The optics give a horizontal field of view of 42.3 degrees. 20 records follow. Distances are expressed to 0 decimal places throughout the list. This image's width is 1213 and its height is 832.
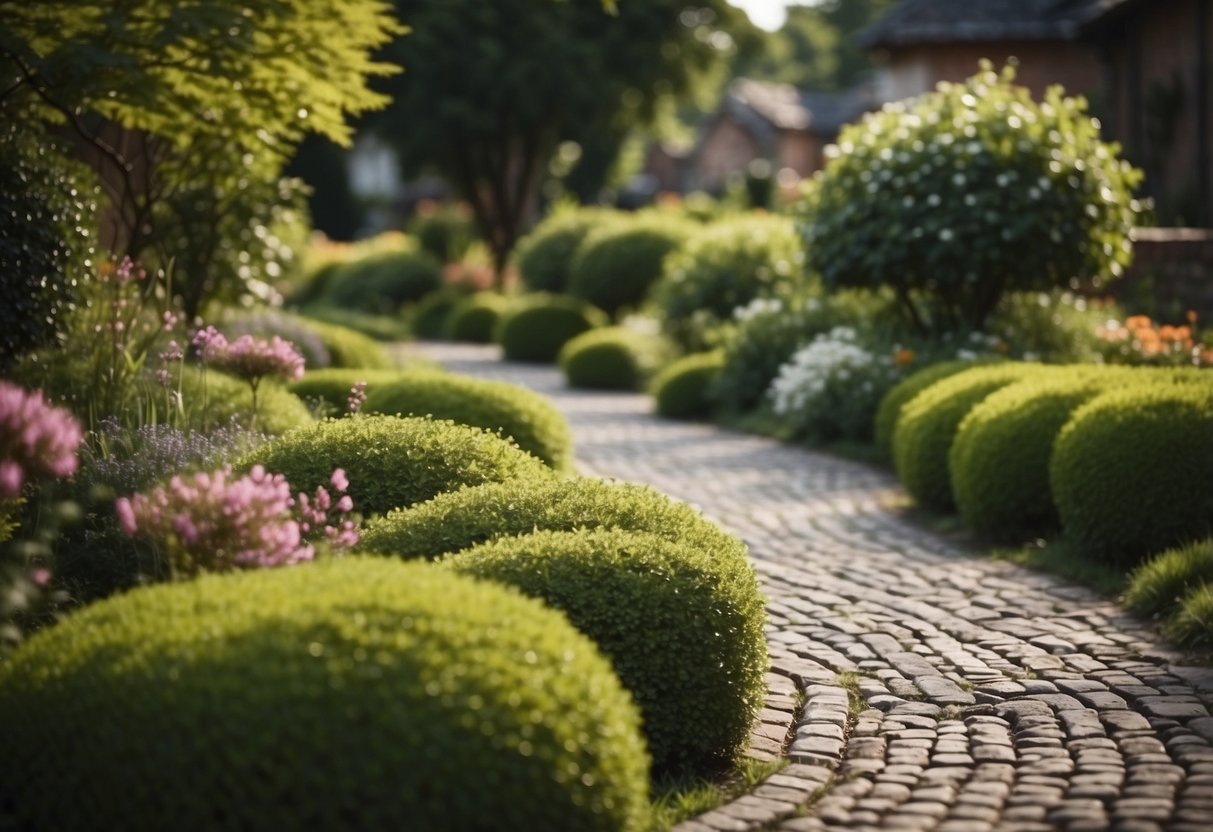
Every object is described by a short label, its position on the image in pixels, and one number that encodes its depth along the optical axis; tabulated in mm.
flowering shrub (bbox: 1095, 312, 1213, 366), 12133
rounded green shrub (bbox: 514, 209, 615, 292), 27344
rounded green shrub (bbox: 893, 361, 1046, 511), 10312
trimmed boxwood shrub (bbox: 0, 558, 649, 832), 3646
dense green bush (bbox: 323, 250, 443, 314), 31266
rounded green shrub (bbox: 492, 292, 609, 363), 23359
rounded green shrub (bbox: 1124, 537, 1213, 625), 7516
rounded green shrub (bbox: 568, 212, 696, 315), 24438
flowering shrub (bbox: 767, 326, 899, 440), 13844
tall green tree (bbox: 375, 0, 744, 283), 31141
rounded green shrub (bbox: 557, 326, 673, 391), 19625
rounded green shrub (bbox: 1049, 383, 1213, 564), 8172
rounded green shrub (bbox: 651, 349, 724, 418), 16797
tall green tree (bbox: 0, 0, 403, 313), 8930
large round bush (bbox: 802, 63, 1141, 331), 13250
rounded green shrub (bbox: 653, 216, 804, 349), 19219
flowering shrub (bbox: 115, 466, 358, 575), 4684
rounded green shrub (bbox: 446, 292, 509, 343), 26875
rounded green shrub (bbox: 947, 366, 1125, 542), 9141
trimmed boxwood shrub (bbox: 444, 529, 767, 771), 5102
